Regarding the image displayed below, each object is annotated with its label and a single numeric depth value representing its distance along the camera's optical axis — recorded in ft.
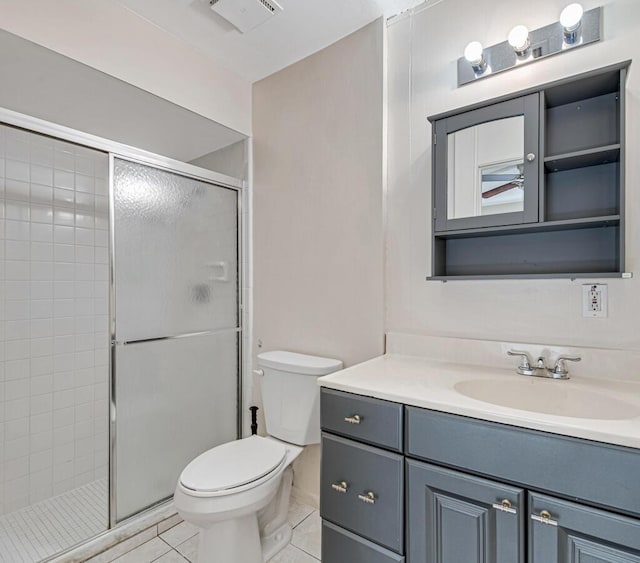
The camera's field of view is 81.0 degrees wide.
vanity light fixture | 4.29
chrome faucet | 4.22
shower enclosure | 5.91
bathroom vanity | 2.83
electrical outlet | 4.24
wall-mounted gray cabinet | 4.16
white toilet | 4.62
